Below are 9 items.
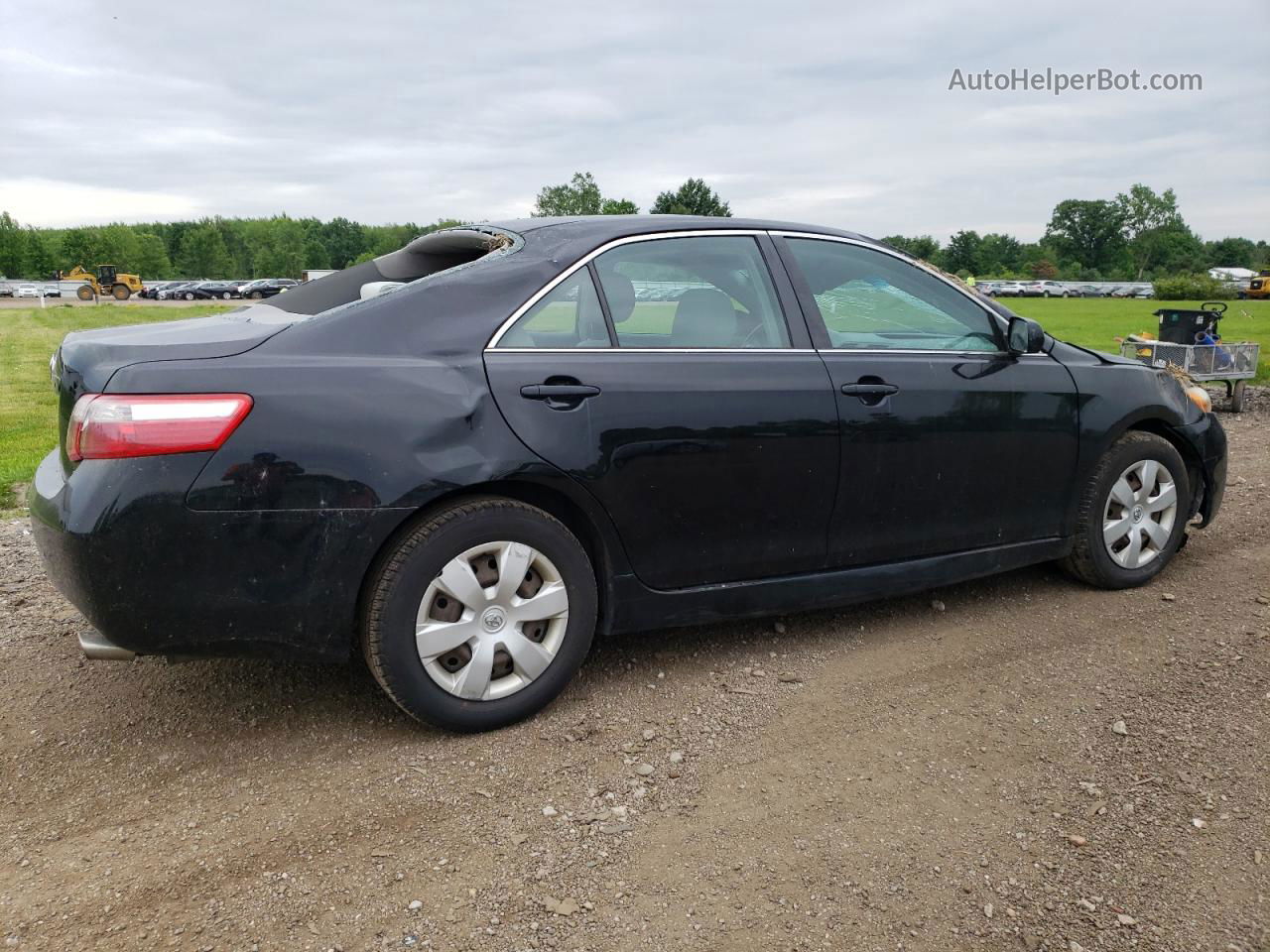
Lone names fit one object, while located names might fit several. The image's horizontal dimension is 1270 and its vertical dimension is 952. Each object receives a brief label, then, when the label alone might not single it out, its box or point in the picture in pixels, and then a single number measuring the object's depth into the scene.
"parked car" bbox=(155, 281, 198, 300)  64.69
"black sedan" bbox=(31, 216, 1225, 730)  2.80
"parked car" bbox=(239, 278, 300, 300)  64.62
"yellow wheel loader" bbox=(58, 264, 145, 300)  60.09
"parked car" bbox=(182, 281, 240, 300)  66.44
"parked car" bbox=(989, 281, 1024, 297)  76.93
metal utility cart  11.02
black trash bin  11.68
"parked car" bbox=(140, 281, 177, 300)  65.75
